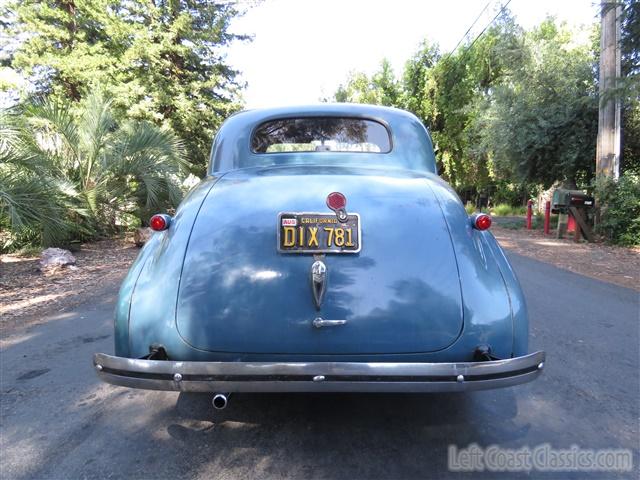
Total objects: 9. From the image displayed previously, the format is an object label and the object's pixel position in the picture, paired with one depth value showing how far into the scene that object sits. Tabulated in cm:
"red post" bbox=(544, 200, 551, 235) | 1398
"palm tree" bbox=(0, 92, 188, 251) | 724
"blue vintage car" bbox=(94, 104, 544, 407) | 204
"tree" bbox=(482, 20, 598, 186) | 1309
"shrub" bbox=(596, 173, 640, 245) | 1059
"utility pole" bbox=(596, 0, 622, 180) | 1020
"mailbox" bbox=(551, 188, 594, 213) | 1165
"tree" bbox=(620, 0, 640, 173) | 712
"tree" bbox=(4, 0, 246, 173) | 1630
